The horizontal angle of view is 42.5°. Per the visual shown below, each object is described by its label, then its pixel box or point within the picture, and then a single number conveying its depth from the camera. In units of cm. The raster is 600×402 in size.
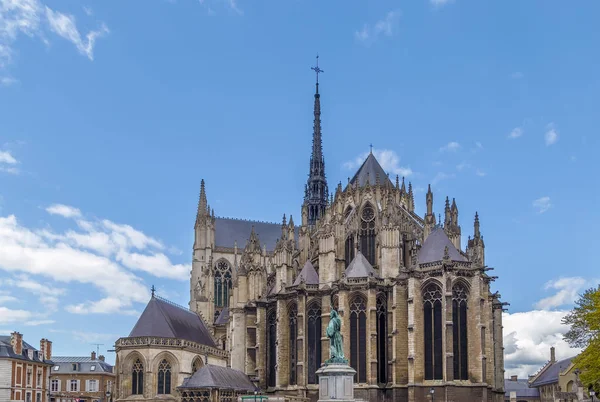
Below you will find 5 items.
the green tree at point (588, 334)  3894
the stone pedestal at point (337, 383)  3534
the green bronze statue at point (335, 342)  3638
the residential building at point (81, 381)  7281
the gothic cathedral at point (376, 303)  4747
